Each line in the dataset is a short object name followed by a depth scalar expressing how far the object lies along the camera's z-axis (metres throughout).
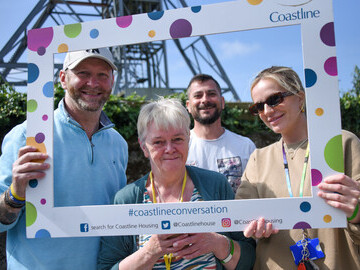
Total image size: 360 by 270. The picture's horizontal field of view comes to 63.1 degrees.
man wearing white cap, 1.86
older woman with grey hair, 1.74
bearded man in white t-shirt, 3.08
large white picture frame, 1.56
